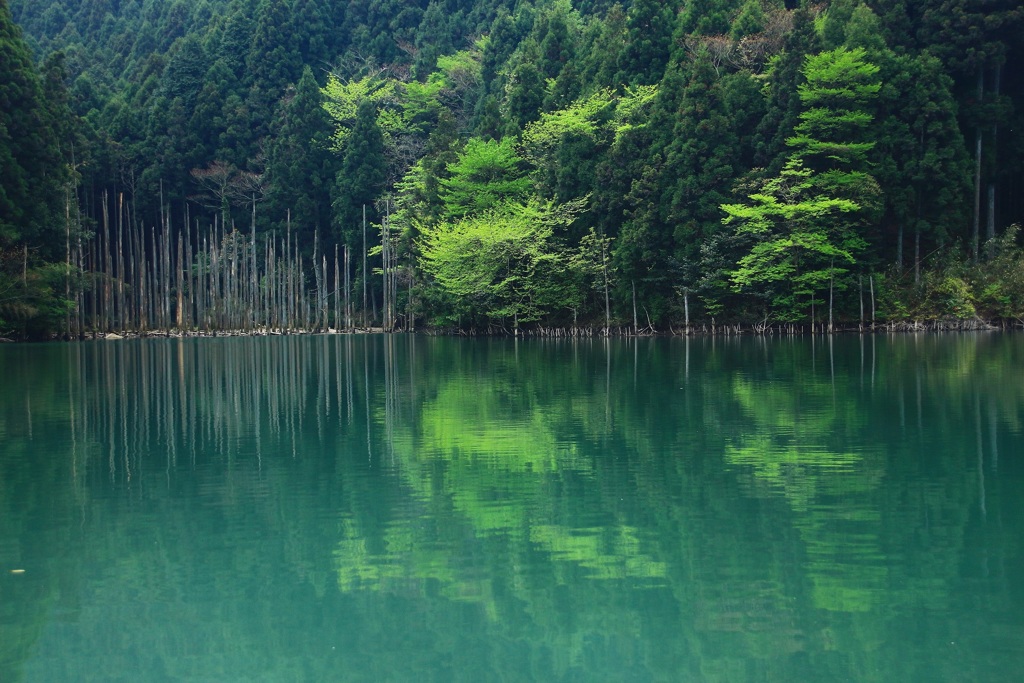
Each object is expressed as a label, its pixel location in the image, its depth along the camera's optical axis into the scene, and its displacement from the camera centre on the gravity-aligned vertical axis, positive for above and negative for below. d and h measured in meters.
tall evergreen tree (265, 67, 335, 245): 56.47 +9.23
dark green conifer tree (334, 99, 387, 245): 54.22 +8.38
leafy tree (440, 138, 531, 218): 41.19 +6.14
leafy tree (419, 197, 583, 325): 38.31 +2.60
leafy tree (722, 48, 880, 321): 32.34 +3.77
